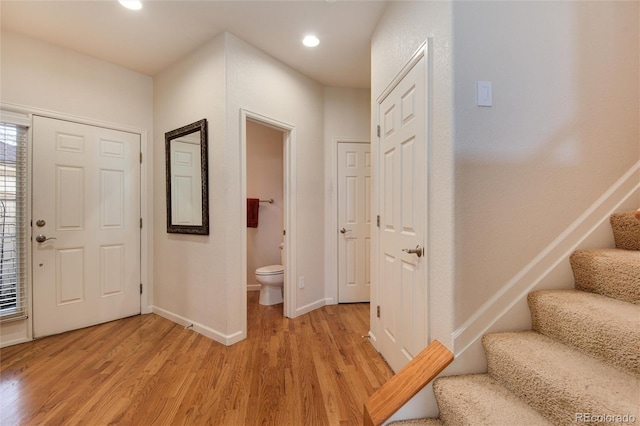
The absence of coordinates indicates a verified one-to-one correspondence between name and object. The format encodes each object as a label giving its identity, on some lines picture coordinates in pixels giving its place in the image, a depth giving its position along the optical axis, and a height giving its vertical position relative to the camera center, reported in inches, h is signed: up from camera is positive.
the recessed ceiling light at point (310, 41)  90.5 +59.8
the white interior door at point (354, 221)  125.0 -4.2
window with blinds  84.3 -2.7
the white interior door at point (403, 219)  57.3 -1.8
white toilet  122.0 -33.1
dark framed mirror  92.4 +12.4
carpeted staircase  32.8 -21.4
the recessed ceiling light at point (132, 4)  74.3 +59.5
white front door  91.1 -4.8
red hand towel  142.9 +0.1
